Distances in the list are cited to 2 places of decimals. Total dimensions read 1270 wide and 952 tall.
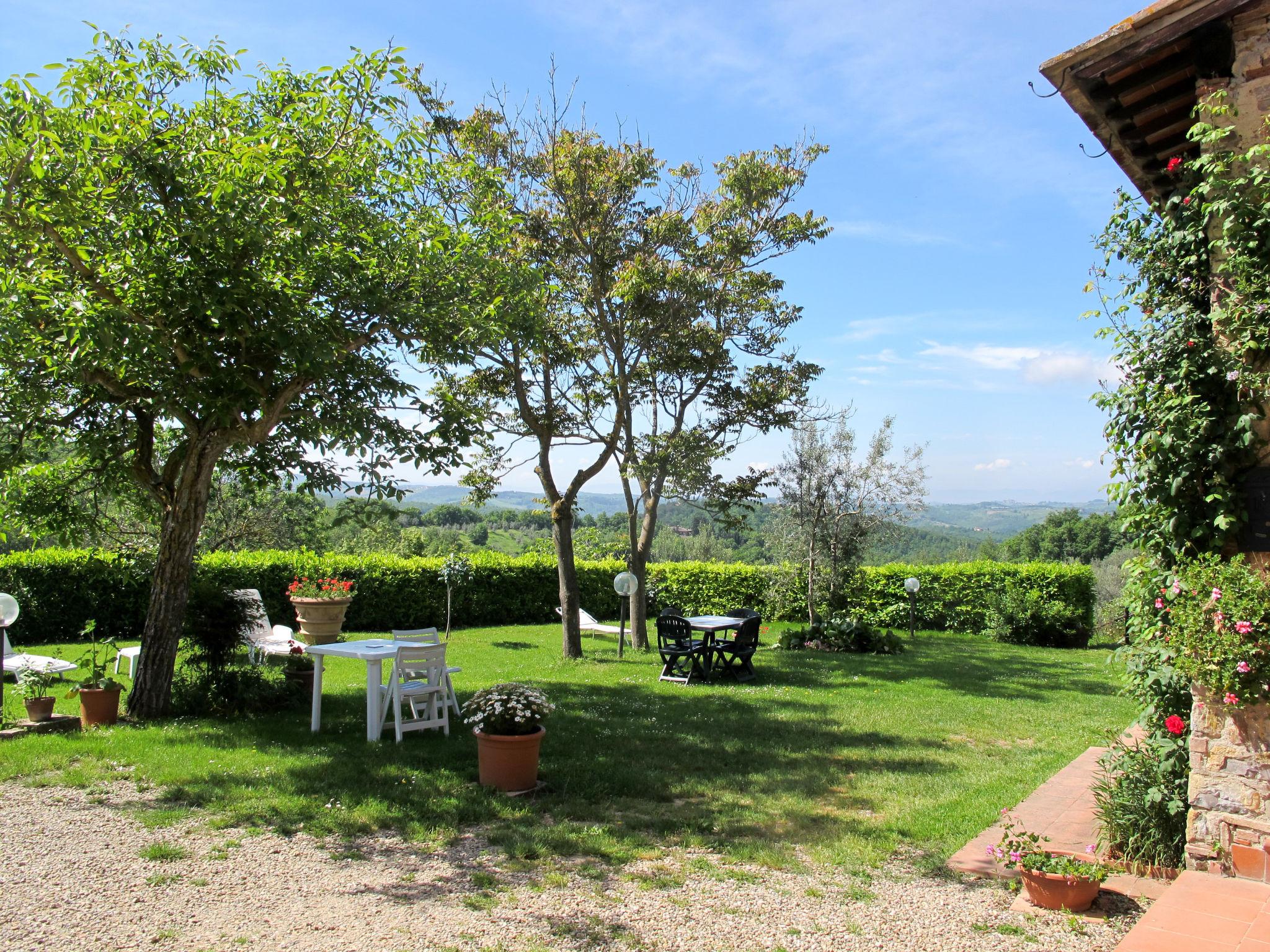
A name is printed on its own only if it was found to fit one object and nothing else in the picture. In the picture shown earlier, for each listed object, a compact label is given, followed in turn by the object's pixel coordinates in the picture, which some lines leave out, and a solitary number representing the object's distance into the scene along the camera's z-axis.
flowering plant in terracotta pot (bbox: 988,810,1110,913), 3.74
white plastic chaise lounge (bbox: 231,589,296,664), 8.26
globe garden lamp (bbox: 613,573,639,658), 12.32
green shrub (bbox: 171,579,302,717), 7.83
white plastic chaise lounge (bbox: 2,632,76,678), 8.22
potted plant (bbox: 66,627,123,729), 6.99
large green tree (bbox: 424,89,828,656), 12.23
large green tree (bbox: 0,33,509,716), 5.74
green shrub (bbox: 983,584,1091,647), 17.75
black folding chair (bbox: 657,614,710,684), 10.83
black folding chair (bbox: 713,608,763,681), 11.09
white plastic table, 6.79
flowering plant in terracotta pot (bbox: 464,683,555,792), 5.55
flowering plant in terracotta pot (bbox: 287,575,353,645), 12.31
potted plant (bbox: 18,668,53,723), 6.91
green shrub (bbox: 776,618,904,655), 14.69
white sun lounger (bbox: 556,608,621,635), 15.77
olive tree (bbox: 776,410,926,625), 16.39
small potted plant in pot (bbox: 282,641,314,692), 8.52
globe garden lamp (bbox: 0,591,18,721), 6.66
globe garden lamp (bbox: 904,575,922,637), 15.77
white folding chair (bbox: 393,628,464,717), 7.91
